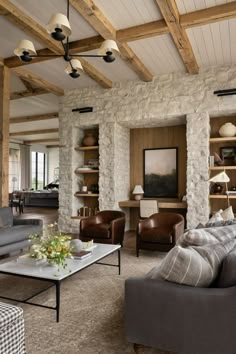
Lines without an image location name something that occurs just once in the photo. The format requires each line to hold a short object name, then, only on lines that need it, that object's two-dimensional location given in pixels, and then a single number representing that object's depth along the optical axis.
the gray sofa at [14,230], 4.22
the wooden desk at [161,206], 5.92
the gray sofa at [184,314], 1.62
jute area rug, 2.10
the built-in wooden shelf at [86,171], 6.72
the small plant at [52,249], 2.77
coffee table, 2.50
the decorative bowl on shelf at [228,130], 5.52
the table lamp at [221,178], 4.42
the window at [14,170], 14.21
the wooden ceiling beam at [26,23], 3.58
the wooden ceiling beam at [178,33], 3.52
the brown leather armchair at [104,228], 4.76
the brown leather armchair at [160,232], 4.38
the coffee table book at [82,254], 3.14
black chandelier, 2.82
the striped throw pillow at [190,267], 1.73
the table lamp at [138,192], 6.64
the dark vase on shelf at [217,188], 5.70
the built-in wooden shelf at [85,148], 6.74
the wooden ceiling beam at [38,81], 5.64
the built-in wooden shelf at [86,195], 6.70
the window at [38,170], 15.73
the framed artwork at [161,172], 6.63
